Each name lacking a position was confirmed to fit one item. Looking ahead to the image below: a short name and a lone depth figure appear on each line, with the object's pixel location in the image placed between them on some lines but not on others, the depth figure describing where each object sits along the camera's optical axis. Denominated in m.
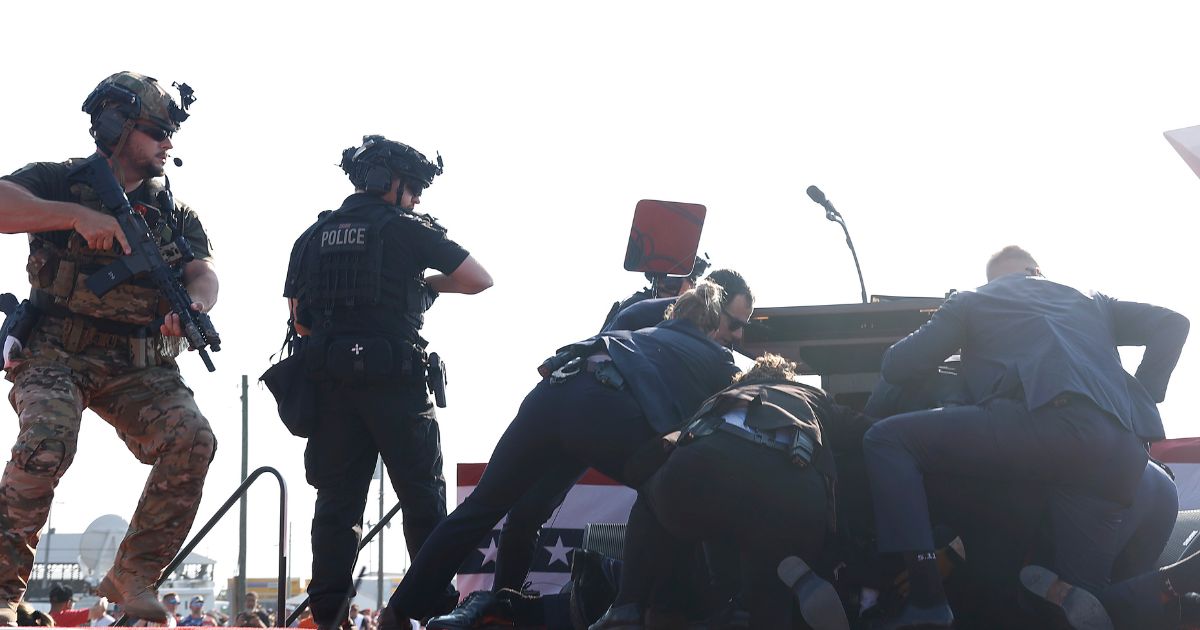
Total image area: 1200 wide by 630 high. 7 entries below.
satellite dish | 48.16
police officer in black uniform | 5.27
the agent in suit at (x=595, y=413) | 4.70
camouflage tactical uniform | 4.87
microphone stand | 6.55
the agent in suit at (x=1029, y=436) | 4.30
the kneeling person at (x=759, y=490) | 4.19
